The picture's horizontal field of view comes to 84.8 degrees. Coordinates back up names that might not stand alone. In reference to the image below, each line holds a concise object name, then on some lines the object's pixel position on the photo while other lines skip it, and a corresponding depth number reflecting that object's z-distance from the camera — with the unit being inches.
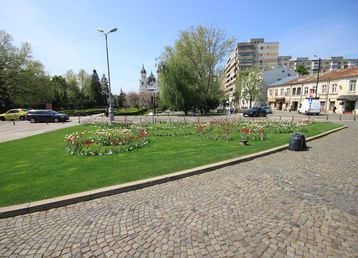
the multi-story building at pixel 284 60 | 4523.1
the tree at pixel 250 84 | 2377.0
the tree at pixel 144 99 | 3173.7
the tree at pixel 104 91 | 3063.5
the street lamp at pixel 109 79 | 782.7
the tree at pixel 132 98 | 3412.2
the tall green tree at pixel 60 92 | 2495.1
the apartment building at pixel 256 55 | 3482.5
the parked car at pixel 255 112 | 1328.7
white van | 1395.2
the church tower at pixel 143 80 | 4573.3
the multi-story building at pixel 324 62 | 4607.3
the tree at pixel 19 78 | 1571.1
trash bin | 349.7
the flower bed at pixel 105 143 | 334.3
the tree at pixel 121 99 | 3634.4
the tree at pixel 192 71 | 1423.5
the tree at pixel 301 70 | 3280.0
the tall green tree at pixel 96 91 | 2866.6
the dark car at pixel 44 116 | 1050.1
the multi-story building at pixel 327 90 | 1534.2
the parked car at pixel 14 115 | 1225.4
